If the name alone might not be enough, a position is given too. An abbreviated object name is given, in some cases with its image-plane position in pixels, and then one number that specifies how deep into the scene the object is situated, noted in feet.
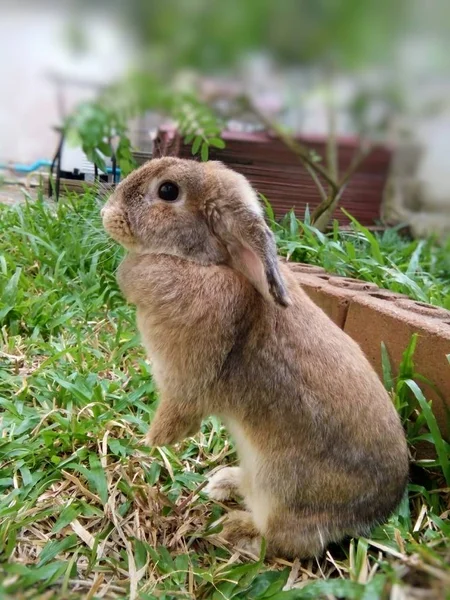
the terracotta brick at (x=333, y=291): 1.68
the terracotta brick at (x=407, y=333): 1.41
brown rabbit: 1.14
